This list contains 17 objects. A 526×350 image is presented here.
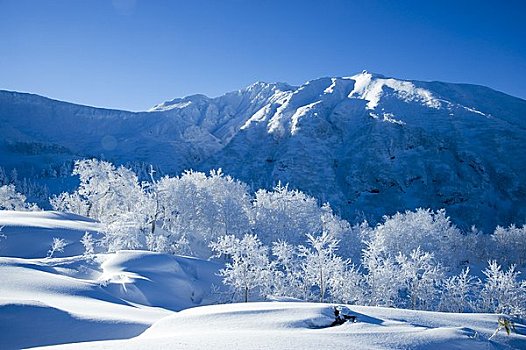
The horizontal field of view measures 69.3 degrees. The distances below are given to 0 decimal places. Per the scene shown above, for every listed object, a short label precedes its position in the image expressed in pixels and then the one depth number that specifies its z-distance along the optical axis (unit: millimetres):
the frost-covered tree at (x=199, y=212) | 68250
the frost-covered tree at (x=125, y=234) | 51812
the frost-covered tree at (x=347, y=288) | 41562
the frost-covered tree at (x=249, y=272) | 40312
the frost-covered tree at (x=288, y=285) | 43094
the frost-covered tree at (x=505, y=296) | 43094
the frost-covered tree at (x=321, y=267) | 42531
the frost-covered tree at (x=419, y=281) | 44188
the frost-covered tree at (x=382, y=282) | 42469
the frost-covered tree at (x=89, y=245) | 44750
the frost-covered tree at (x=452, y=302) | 45250
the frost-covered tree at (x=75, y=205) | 87562
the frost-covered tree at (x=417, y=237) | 78562
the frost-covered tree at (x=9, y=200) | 86438
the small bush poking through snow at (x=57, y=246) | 45906
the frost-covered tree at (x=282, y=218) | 73812
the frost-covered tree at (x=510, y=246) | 98875
